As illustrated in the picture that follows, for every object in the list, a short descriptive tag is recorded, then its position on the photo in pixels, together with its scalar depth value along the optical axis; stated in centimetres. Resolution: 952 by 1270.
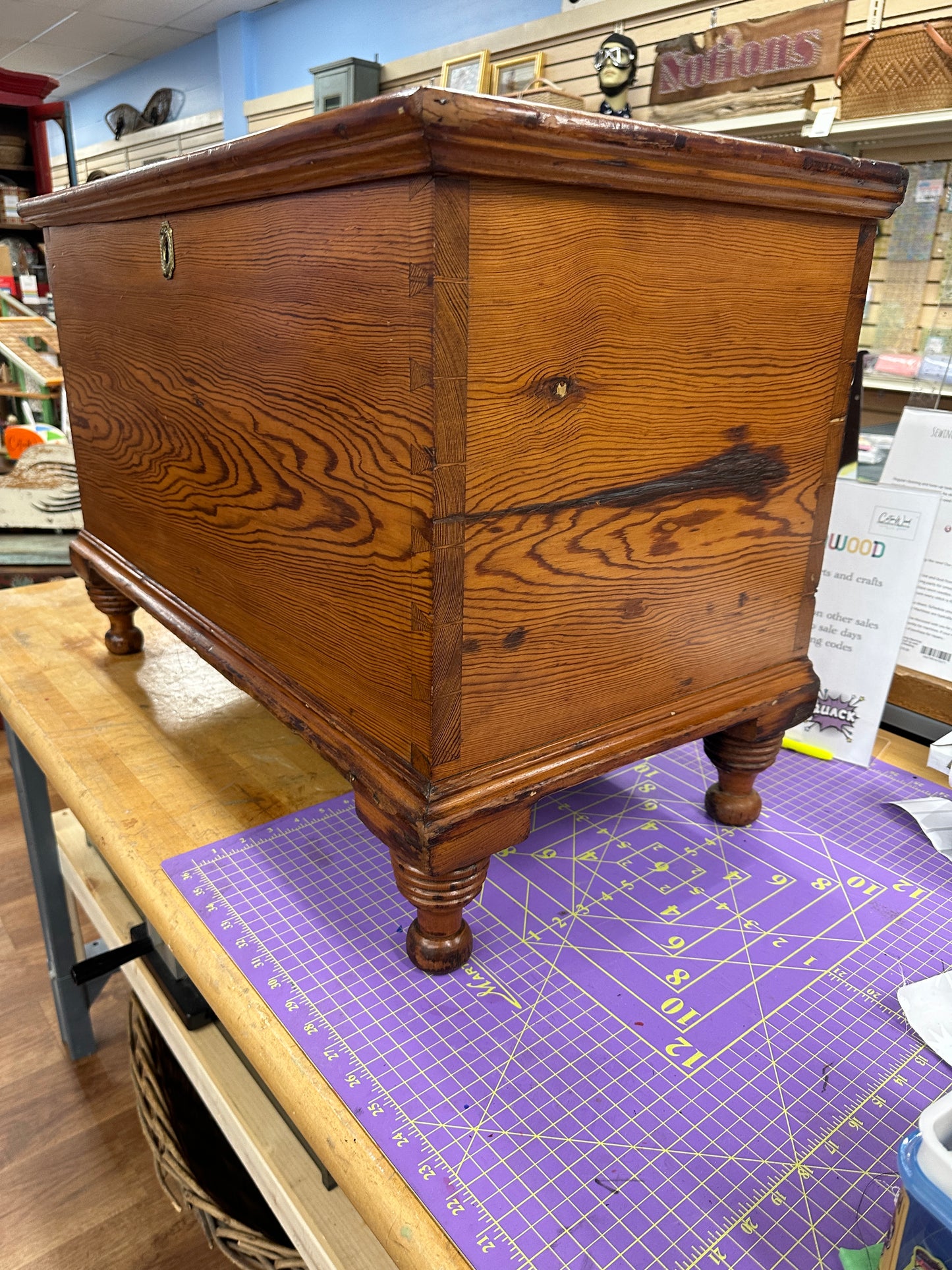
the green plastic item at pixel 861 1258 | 46
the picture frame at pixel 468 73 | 352
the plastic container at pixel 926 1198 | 35
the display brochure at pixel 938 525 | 99
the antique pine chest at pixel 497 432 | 51
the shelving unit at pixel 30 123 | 395
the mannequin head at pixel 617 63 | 287
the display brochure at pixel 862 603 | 91
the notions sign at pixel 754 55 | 239
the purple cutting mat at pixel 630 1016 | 49
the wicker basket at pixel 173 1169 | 77
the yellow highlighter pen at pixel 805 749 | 99
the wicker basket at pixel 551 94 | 309
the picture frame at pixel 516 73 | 328
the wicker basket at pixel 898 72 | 190
